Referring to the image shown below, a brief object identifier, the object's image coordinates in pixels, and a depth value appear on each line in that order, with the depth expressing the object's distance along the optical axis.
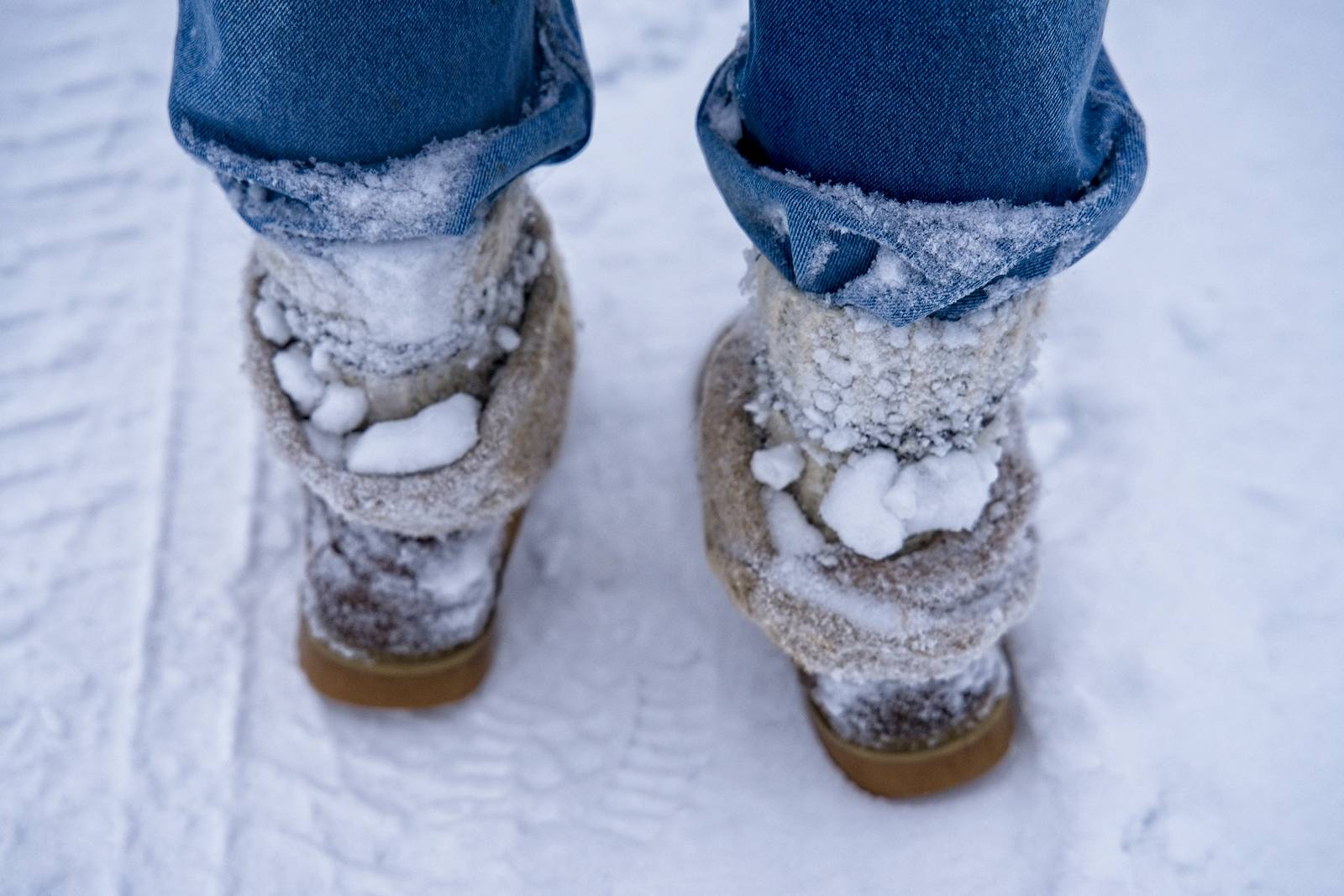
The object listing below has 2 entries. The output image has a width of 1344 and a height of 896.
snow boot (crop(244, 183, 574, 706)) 1.31
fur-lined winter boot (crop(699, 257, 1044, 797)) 1.27
